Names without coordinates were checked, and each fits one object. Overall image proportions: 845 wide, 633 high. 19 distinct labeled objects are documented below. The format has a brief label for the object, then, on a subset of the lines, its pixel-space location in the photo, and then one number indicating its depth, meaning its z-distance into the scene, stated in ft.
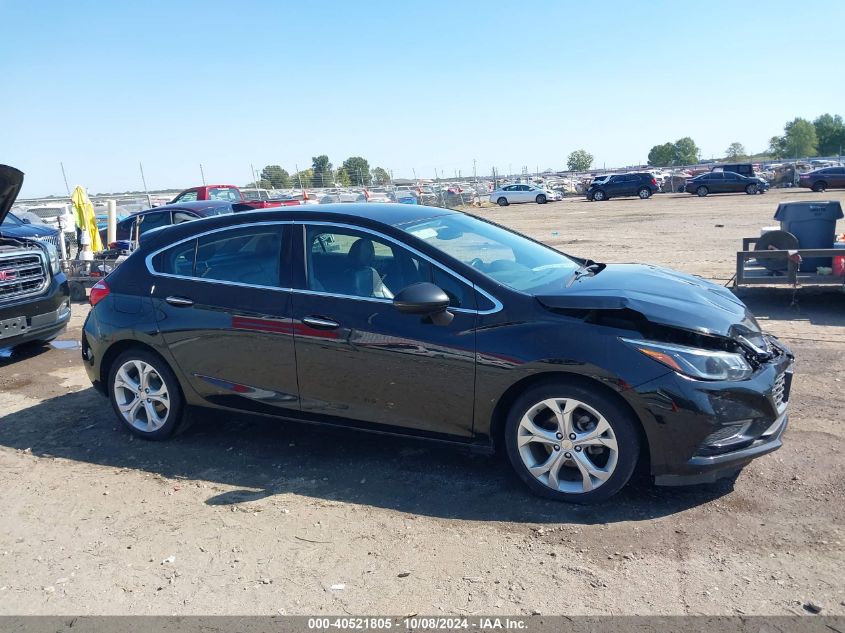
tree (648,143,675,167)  434.71
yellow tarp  48.78
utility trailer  28.71
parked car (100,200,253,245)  46.11
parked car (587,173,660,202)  144.56
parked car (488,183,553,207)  153.58
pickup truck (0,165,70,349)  25.72
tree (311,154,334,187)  161.58
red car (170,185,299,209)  66.95
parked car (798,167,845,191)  131.75
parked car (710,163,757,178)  140.87
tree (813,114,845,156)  366.22
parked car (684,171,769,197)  135.85
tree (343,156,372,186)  167.12
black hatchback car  12.89
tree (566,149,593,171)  460.55
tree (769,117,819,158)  394.32
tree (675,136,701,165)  443.12
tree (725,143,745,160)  461.94
